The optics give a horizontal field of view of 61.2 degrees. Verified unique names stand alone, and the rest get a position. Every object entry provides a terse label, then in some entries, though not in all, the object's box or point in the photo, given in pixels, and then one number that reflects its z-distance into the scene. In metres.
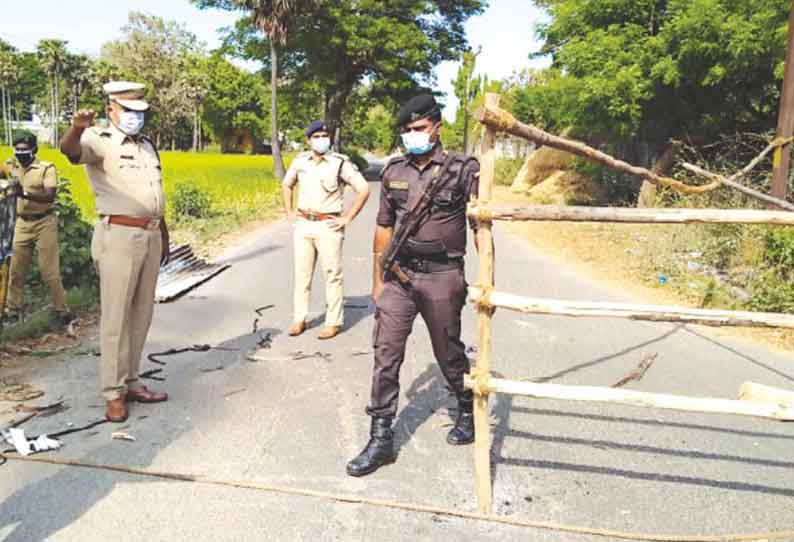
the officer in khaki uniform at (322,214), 5.97
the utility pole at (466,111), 40.95
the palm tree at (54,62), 62.44
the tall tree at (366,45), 31.53
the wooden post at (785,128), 7.68
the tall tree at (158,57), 60.28
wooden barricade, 3.19
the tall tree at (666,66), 11.67
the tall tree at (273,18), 26.34
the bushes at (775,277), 7.20
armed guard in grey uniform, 3.56
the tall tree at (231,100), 65.12
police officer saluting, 3.98
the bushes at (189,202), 14.38
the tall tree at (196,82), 61.94
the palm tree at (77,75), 66.69
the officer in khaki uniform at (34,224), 6.05
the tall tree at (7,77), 71.94
